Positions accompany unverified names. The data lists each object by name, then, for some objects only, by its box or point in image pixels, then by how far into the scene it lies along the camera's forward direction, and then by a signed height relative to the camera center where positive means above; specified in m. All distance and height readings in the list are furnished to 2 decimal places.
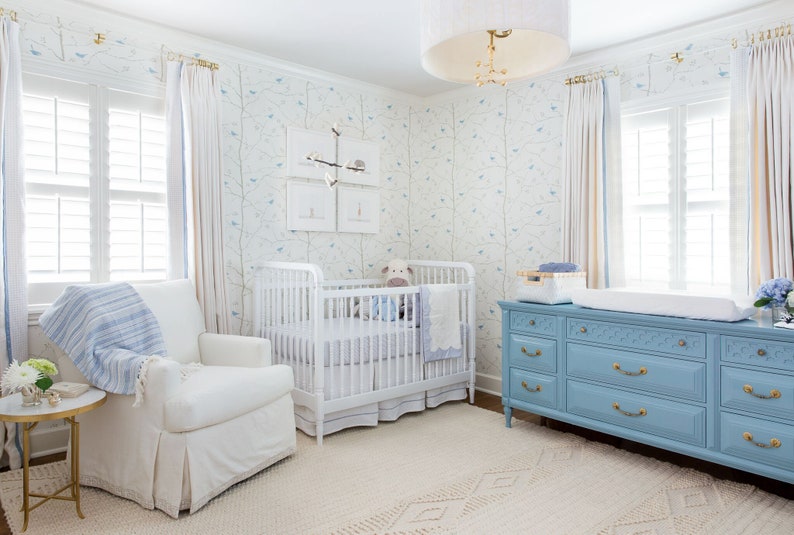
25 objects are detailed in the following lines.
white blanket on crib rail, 3.43 -0.37
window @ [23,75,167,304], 2.76 +0.48
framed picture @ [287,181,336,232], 3.74 +0.46
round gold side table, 1.95 -0.55
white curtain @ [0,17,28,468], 2.56 +0.28
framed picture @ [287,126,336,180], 3.73 +0.89
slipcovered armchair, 2.15 -0.72
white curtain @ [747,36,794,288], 2.61 +0.57
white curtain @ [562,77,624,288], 3.28 +0.54
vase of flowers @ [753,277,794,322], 2.30 -0.13
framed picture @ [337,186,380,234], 4.08 +0.47
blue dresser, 2.24 -0.56
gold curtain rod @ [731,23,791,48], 2.66 +1.23
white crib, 2.99 -0.53
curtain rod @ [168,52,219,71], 3.16 +1.29
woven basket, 3.05 -0.10
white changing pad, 2.38 -0.18
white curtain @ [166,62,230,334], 3.11 +0.51
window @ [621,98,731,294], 2.97 +0.43
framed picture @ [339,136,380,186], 4.07 +0.90
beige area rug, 2.07 -1.02
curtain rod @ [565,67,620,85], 3.35 +1.26
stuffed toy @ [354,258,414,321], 3.33 -0.22
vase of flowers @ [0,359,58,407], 2.00 -0.43
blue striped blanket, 2.24 -0.29
